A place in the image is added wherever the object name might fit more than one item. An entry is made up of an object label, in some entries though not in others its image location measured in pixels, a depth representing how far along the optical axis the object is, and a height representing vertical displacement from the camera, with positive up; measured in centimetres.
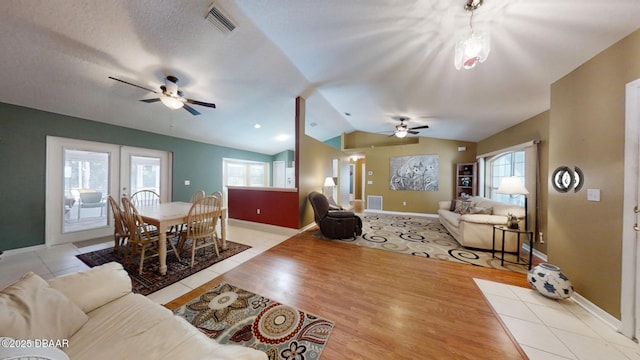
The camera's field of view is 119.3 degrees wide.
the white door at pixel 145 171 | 416 +14
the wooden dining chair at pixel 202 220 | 266 -63
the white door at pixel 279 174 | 801 +20
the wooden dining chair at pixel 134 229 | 238 -69
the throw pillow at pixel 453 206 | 476 -63
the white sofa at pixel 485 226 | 311 -78
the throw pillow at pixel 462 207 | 414 -58
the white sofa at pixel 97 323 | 82 -81
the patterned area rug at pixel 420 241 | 295 -121
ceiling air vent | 199 +176
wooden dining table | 236 -54
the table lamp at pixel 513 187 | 279 -8
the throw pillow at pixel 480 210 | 354 -56
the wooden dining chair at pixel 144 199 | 398 -50
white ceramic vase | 188 -103
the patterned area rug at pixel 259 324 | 142 -126
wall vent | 663 -79
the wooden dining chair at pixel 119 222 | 266 -67
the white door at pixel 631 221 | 150 -30
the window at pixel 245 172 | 660 +22
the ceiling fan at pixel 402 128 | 451 +127
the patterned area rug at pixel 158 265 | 217 -123
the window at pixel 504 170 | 378 +29
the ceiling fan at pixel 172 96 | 263 +115
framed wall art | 597 +26
